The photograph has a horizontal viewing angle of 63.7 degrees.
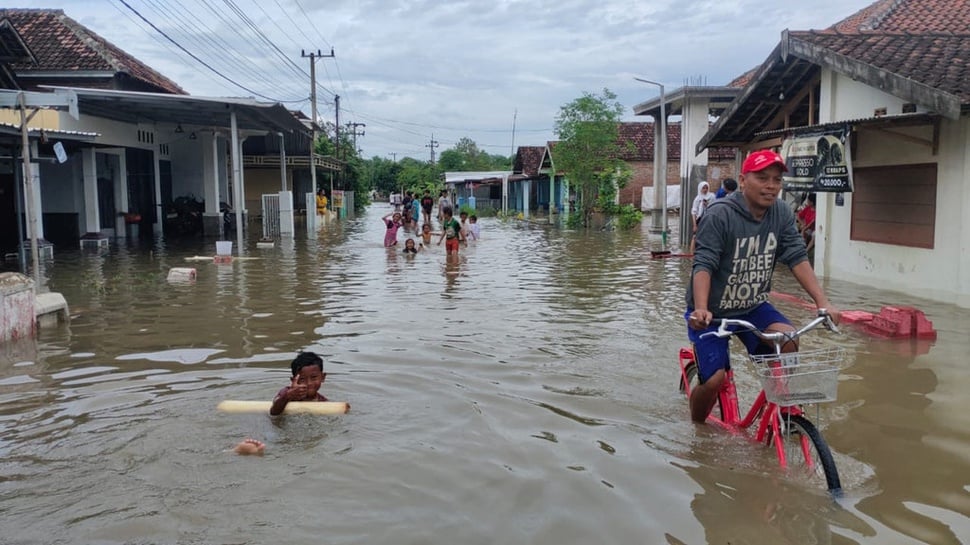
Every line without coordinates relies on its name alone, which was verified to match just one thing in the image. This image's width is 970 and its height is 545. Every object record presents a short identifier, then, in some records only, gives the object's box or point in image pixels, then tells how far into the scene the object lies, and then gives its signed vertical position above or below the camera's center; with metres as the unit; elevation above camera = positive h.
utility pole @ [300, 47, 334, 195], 35.19 +4.87
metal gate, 25.73 -0.66
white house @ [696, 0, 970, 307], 10.64 +0.77
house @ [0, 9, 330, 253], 19.67 +1.83
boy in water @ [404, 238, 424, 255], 19.55 -1.31
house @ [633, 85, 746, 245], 22.09 +2.25
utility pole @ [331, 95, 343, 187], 57.52 +5.14
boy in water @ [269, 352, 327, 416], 5.59 -1.35
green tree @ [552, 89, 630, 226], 32.75 +1.89
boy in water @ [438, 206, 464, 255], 17.92 -0.93
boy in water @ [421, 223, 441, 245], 22.91 -1.19
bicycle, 4.09 -1.11
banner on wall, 12.30 +0.52
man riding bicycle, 4.67 -0.41
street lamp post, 24.19 +0.26
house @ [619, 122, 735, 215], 42.47 +1.55
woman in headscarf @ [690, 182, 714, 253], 17.08 -0.13
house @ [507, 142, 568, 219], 46.03 +0.65
